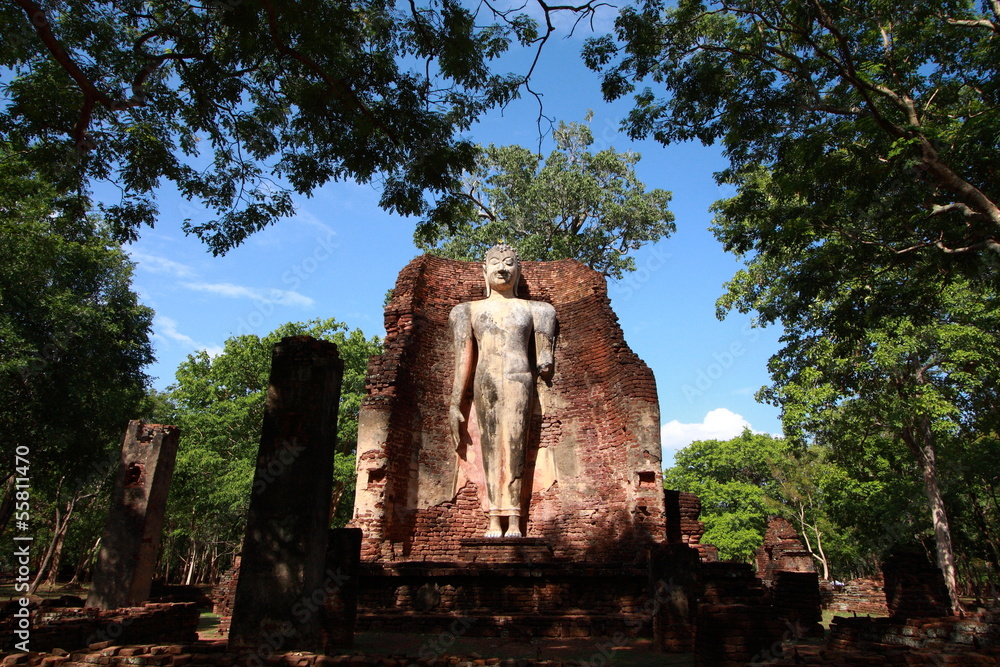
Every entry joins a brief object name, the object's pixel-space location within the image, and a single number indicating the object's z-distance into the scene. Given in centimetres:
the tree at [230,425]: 2314
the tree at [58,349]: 1630
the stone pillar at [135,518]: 1016
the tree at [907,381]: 1811
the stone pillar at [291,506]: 530
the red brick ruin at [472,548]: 553
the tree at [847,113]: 904
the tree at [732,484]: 3434
